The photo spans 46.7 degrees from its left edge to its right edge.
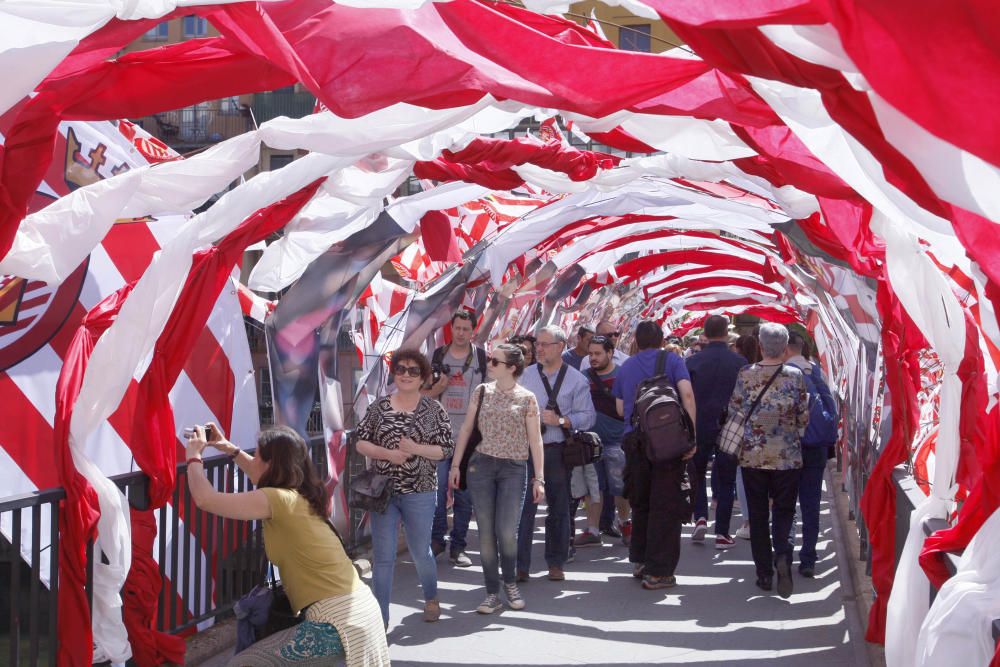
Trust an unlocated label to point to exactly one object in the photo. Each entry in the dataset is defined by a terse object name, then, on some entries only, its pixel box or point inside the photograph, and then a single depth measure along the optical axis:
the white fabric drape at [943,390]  5.05
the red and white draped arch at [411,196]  2.97
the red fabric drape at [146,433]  5.21
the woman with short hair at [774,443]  7.48
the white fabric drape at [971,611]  3.82
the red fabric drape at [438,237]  9.74
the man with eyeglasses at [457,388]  8.91
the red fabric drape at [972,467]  4.23
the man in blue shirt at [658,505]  7.75
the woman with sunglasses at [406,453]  6.33
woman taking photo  4.46
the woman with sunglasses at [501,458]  7.09
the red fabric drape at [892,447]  6.55
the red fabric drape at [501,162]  7.10
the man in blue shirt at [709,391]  9.78
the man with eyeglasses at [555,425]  8.10
